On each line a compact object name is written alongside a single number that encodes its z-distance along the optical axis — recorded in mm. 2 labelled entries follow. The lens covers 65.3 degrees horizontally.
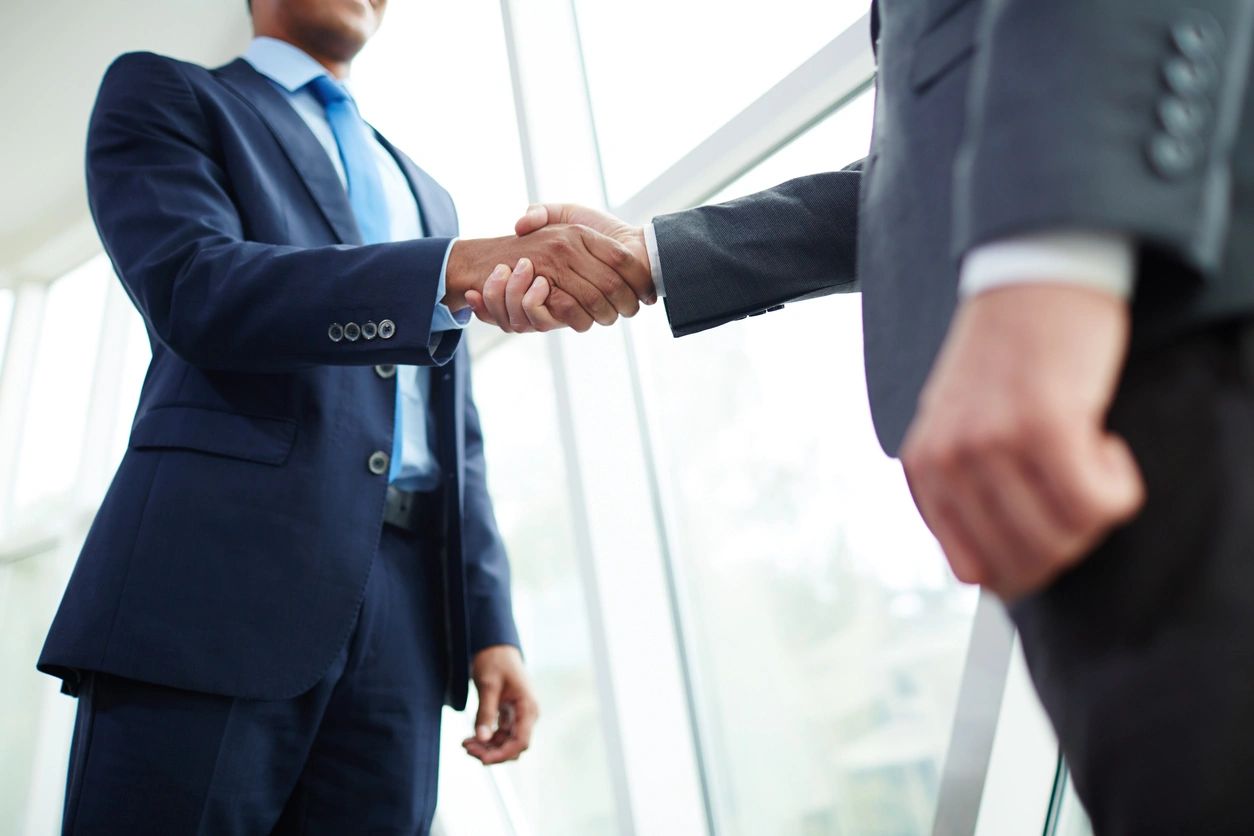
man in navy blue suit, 1116
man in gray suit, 447
